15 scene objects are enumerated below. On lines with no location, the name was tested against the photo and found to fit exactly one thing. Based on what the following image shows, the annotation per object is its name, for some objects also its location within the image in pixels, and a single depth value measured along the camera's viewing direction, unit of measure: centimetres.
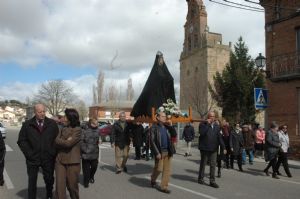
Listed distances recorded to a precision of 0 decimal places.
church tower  3951
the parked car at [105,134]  2130
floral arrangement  780
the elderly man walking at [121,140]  837
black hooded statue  809
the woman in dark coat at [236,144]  956
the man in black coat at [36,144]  473
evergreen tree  1903
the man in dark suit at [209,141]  705
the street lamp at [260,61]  1203
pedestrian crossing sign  1193
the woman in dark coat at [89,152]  667
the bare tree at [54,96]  5446
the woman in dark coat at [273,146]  846
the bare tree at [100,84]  4636
